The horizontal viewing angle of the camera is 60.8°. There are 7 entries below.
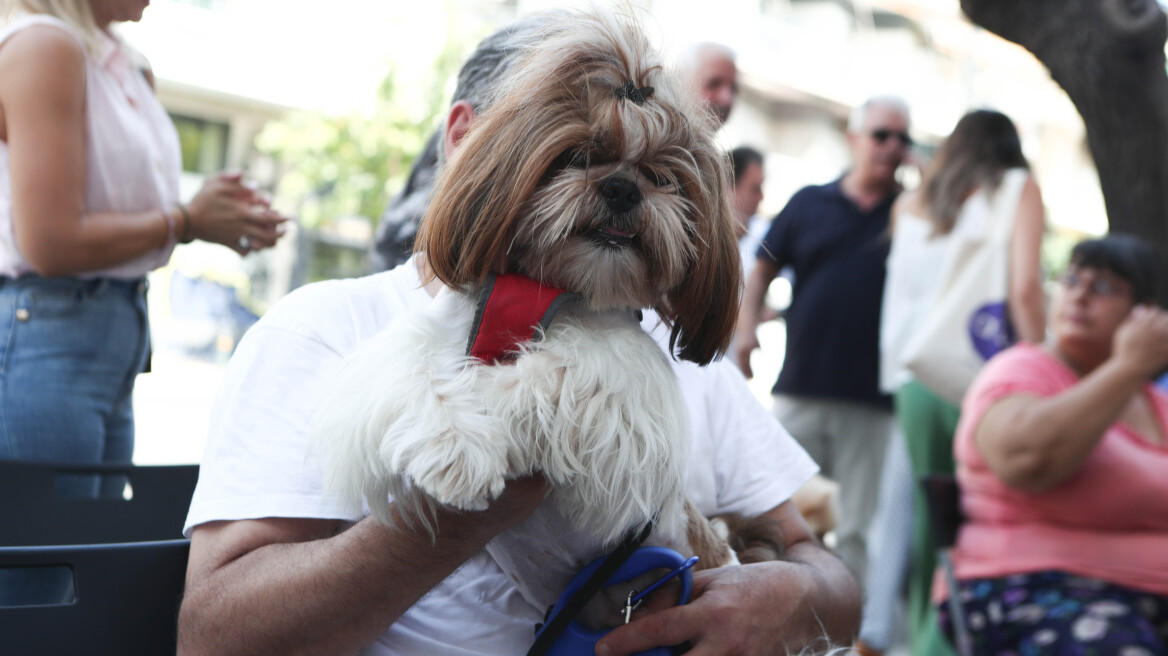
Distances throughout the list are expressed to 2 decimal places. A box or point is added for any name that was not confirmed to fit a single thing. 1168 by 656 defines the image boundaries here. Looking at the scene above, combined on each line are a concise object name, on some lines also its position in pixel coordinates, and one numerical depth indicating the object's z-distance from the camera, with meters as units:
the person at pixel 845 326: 5.39
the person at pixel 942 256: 4.43
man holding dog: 1.54
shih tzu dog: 1.43
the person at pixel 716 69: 5.15
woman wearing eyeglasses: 3.12
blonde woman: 2.35
